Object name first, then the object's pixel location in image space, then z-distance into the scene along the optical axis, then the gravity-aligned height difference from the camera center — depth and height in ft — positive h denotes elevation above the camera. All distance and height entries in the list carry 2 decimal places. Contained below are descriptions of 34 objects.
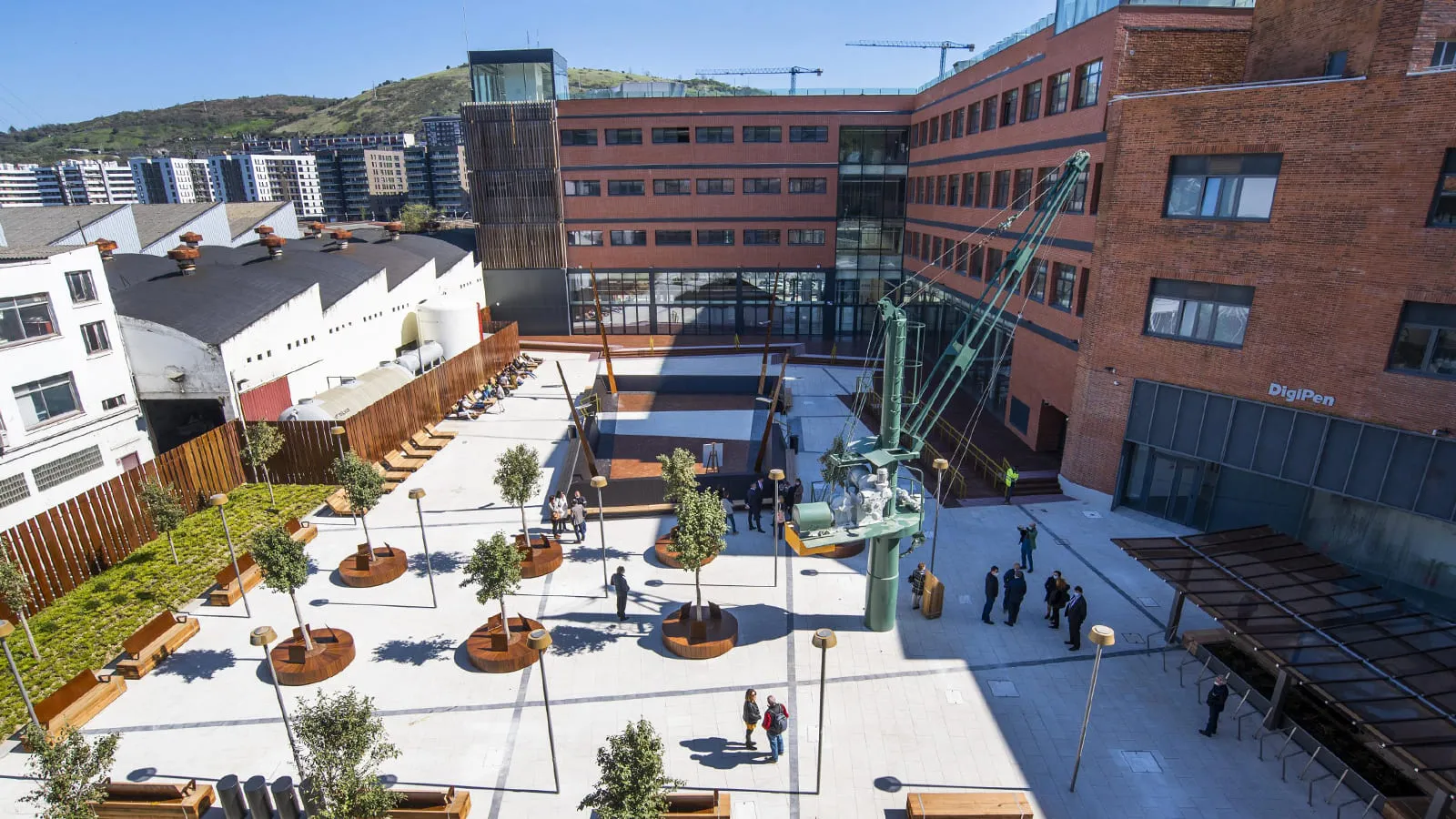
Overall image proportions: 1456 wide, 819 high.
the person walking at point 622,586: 55.21 -29.09
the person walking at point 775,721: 40.81 -29.30
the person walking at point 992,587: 54.65 -29.23
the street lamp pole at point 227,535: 55.62 -24.80
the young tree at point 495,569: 47.73 -23.98
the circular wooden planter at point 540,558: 62.85 -30.94
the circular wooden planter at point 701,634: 51.26 -31.43
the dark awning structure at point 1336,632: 36.35 -26.26
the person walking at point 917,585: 56.85 -30.23
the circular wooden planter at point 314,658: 49.34 -31.41
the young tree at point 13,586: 46.47 -24.21
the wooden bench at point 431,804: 36.70 -30.60
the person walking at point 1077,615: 51.52 -29.68
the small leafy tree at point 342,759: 31.42 -25.02
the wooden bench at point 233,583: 58.54 -31.10
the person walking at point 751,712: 41.75 -29.31
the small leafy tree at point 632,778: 31.30 -25.12
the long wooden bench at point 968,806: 36.40 -30.85
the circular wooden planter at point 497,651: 50.03 -31.23
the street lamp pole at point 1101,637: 36.24 -22.06
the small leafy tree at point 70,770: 31.48 -24.98
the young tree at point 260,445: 75.51 -24.91
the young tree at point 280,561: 48.42 -23.70
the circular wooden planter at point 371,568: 61.36 -30.98
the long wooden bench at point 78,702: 43.83 -30.63
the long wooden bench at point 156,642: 49.37 -30.73
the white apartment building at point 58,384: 68.23 -17.59
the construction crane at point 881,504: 49.14 -21.19
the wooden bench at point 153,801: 37.22 -30.63
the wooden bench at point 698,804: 36.86 -30.65
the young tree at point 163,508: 61.00 -25.24
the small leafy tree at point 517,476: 64.75 -24.22
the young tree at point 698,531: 50.67 -22.96
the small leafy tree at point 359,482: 62.59 -23.97
